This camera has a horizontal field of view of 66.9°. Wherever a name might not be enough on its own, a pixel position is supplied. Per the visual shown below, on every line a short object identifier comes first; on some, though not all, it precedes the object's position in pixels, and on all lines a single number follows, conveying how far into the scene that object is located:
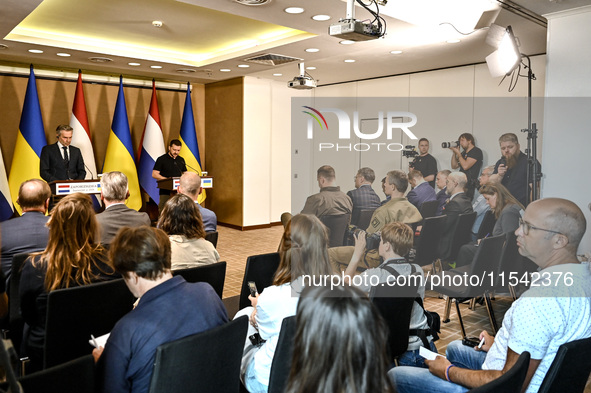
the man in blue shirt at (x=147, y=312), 1.51
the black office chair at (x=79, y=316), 2.13
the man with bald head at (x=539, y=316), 1.56
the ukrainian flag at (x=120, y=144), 7.84
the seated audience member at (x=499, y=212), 3.97
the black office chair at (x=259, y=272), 2.92
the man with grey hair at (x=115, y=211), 3.18
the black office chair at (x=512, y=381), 1.20
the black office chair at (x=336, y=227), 4.69
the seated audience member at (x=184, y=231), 2.89
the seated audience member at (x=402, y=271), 2.45
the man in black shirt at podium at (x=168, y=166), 7.85
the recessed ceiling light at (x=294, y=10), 4.33
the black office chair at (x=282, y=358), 1.68
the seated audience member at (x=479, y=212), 4.61
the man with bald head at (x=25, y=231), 2.79
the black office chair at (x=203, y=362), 1.42
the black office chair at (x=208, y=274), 2.52
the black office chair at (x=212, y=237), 3.66
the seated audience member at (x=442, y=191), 5.46
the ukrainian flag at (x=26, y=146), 7.02
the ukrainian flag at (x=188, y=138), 8.61
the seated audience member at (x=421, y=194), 5.52
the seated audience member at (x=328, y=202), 4.89
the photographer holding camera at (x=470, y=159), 7.05
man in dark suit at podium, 6.79
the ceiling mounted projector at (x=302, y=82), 7.00
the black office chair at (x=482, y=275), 3.51
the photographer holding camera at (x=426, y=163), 7.44
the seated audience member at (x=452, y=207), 4.38
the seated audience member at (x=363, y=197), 5.49
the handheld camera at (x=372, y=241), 4.60
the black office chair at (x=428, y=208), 5.37
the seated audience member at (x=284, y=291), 2.00
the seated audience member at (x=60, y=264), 2.27
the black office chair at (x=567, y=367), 1.40
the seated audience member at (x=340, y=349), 0.96
